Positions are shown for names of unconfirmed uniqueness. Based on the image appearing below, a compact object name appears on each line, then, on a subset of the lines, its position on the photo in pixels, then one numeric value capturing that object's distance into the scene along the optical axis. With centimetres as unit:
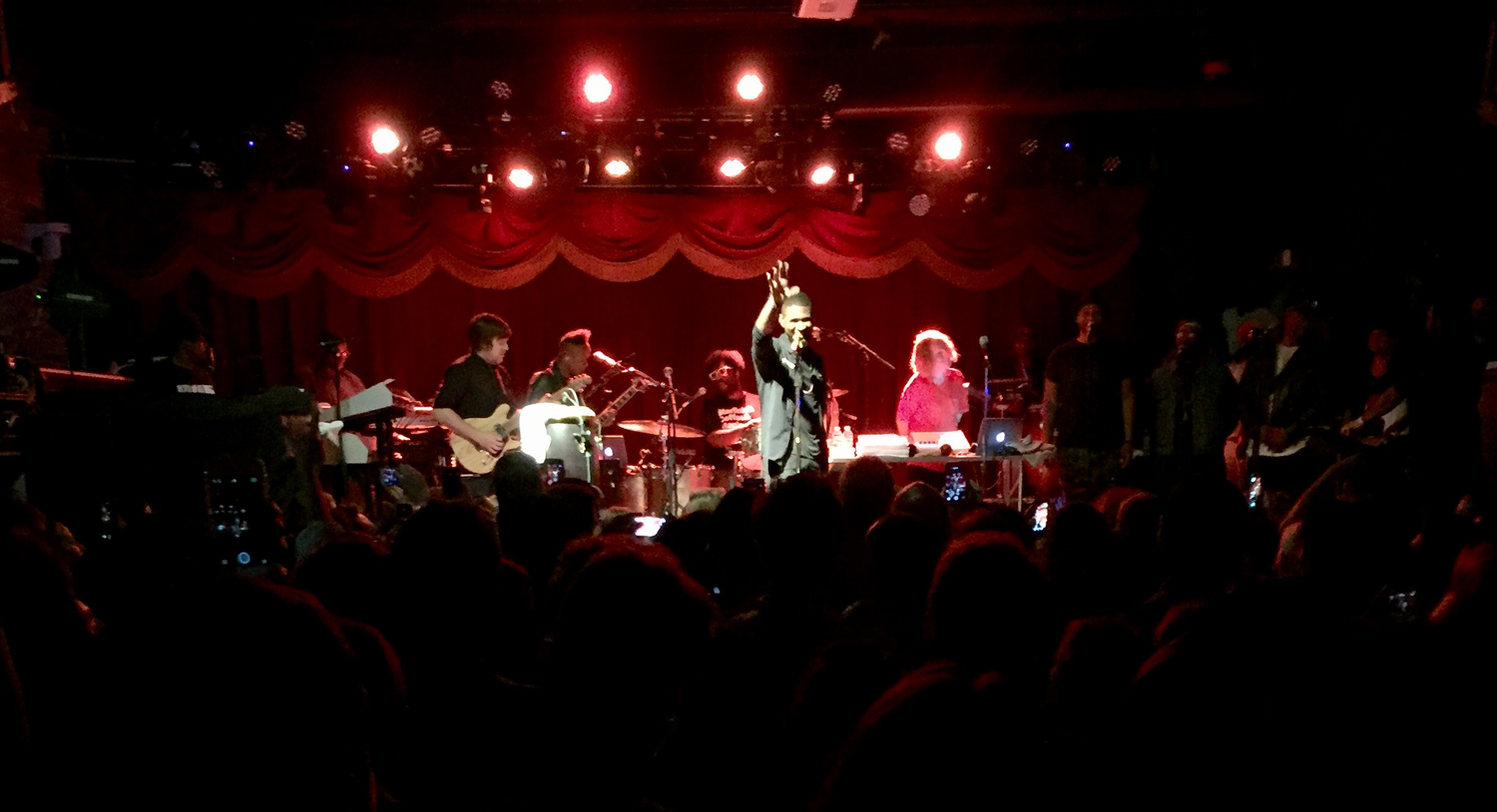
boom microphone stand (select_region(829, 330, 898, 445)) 1220
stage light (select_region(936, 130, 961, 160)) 934
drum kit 907
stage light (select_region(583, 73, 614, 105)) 881
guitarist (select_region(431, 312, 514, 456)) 807
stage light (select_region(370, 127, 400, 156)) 902
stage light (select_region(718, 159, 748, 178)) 941
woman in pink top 919
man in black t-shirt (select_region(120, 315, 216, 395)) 627
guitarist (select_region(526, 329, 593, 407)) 897
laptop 824
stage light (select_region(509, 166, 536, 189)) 950
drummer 973
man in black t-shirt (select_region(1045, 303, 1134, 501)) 771
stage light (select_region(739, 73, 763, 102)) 880
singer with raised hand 692
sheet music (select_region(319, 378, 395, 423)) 768
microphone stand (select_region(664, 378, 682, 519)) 862
